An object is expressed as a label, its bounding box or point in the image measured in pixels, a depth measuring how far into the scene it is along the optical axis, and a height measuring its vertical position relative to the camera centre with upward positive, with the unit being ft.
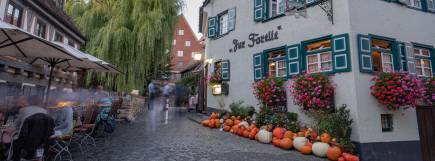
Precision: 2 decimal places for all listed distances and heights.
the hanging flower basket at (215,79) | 42.24 +4.23
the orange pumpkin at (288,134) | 25.30 -2.77
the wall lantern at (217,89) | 42.19 +2.62
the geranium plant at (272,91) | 30.14 +1.66
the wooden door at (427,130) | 27.45 -2.42
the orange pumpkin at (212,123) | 35.06 -2.38
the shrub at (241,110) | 34.31 -0.59
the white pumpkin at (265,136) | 26.25 -3.08
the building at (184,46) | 167.84 +37.65
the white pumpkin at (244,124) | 30.78 -2.17
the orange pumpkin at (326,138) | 22.86 -2.76
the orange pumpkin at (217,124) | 34.86 -2.46
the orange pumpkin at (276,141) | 24.83 -3.38
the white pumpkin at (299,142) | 23.56 -3.21
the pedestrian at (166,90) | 46.47 +2.63
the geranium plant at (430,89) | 26.66 +1.81
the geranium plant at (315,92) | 24.88 +1.33
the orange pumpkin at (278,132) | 25.96 -2.64
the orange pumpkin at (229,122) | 33.37 -2.11
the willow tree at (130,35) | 45.06 +12.00
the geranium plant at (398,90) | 22.97 +1.51
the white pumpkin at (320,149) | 22.06 -3.57
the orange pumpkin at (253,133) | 28.02 -2.93
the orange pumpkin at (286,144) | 24.03 -3.46
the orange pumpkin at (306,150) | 22.75 -3.78
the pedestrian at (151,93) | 45.49 +2.06
